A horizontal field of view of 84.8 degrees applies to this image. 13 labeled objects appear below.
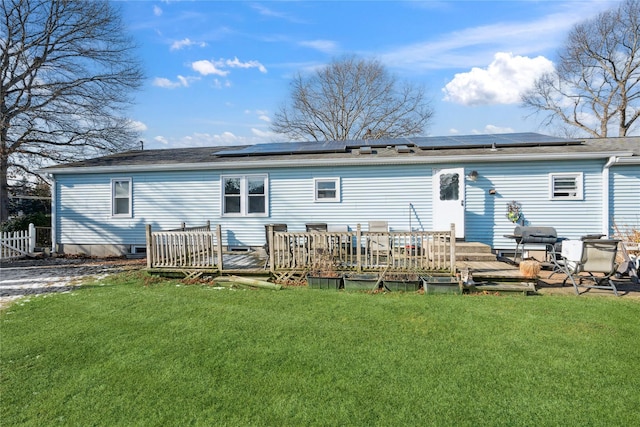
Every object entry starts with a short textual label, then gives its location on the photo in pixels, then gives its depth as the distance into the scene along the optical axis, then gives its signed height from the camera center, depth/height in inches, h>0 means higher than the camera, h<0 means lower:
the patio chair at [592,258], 235.3 -33.1
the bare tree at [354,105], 1056.2 +321.5
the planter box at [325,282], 257.3 -53.7
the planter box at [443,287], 237.1 -52.6
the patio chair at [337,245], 277.2 -28.8
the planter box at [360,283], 250.1 -52.4
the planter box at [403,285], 244.1 -52.4
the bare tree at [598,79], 844.0 +339.7
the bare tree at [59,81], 644.7 +256.8
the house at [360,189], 374.0 +24.8
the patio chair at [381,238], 269.4 -26.4
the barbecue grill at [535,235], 339.0 -24.8
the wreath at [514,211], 380.5 -2.0
